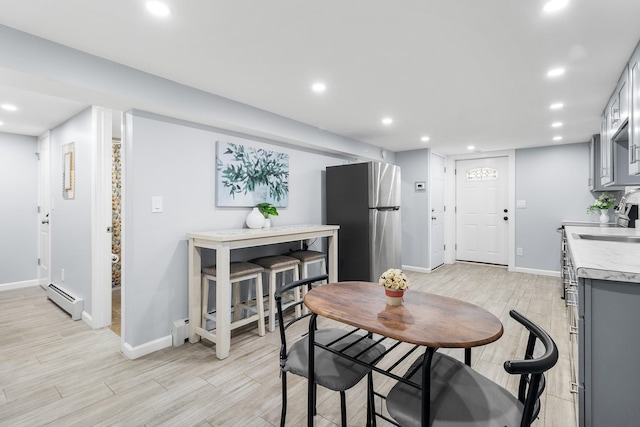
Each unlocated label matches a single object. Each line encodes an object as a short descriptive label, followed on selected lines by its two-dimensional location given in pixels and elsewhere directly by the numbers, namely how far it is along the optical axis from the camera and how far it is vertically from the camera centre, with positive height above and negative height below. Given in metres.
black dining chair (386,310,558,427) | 0.89 -0.67
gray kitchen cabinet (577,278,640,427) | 1.26 -0.59
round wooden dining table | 1.07 -0.44
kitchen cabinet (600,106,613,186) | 2.86 +0.61
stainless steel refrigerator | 3.89 -0.03
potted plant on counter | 4.15 +0.10
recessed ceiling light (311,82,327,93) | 2.51 +1.06
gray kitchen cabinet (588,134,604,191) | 4.07 +0.70
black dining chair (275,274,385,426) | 1.34 -0.70
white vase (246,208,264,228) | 3.14 -0.06
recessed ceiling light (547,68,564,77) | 2.23 +1.05
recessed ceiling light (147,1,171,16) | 1.50 +1.03
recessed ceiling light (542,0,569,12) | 1.48 +1.02
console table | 2.39 -0.40
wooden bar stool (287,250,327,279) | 3.34 -0.49
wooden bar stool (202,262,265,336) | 2.62 -0.67
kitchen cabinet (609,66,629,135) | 2.15 +0.86
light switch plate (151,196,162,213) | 2.49 +0.08
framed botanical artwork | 2.99 +0.40
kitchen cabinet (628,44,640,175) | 1.89 +0.64
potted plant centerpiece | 1.39 -0.33
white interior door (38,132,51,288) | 4.07 +0.07
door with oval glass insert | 5.64 +0.07
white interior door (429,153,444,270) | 5.52 +0.11
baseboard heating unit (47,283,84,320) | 3.15 -0.94
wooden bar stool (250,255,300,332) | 2.94 -0.53
